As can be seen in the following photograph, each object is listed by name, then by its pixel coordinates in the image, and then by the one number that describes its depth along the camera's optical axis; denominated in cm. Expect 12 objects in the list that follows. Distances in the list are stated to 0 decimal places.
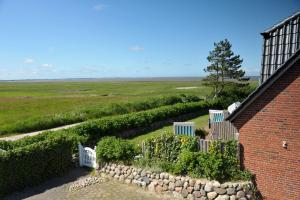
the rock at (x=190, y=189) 912
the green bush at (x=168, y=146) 998
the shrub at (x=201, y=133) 1721
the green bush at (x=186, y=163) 936
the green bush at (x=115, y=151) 1120
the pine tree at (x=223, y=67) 3984
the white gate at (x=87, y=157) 1216
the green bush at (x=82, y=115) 2170
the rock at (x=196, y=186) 898
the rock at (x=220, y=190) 860
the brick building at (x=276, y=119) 799
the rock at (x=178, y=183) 938
